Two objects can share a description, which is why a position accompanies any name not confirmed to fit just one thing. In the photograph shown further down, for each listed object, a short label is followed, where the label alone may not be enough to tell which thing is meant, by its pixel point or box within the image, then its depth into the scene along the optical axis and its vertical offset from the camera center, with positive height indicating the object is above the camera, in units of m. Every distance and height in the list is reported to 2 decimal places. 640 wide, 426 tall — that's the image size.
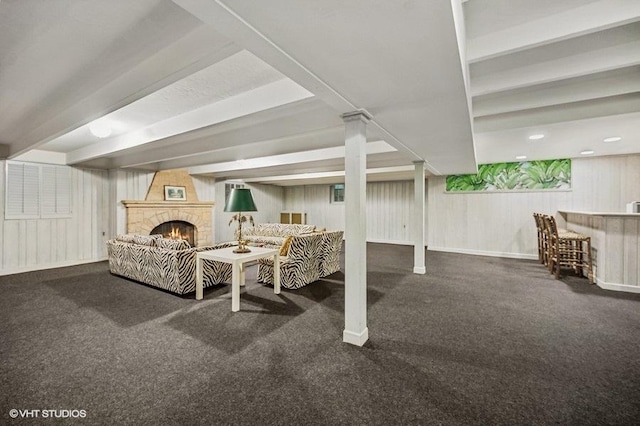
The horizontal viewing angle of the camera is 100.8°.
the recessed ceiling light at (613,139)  4.10 +1.17
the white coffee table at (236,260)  3.10 -0.61
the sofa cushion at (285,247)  4.21 -0.57
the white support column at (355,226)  2.33 -0.13
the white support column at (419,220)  4.87 -0.15
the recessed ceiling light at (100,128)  3.38 +1.08
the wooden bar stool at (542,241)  5.25 -0.59
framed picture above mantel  7.00 +0.50
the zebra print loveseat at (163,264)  3.63 -0.78
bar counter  3.71 -0.56
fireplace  6.30 +0.02
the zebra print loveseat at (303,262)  3.93 -0.79
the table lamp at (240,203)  3.56 +0.12
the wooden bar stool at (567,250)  4.44 -0.66
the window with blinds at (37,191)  4.92 +0.40
